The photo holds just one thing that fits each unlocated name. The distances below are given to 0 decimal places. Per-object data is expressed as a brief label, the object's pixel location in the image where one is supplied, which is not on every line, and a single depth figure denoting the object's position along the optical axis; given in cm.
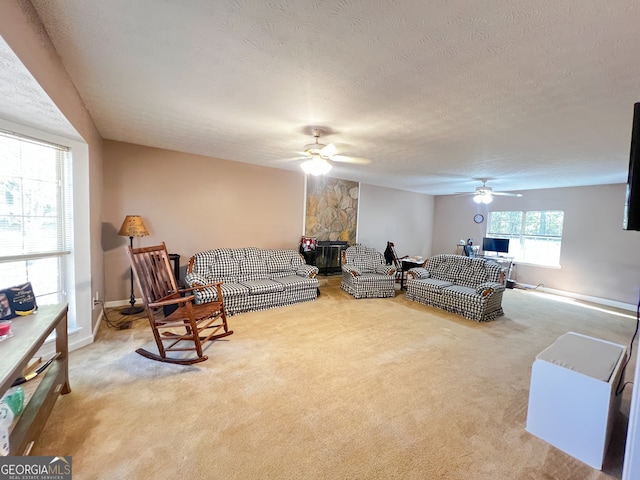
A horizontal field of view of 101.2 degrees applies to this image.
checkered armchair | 485
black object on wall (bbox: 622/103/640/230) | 133
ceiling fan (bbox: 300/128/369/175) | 288
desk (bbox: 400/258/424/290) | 573
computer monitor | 636
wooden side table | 127
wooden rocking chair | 246
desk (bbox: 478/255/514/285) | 630
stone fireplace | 585
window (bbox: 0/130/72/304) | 211
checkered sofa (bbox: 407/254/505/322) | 392
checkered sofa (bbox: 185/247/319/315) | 379
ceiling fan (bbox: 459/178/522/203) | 521
